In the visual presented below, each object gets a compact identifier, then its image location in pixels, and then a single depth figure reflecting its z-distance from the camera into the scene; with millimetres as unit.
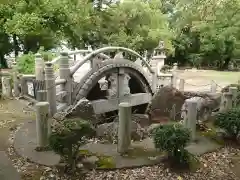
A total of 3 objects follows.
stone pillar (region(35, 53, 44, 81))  12820
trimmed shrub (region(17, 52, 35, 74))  16177
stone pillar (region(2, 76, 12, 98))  13914
